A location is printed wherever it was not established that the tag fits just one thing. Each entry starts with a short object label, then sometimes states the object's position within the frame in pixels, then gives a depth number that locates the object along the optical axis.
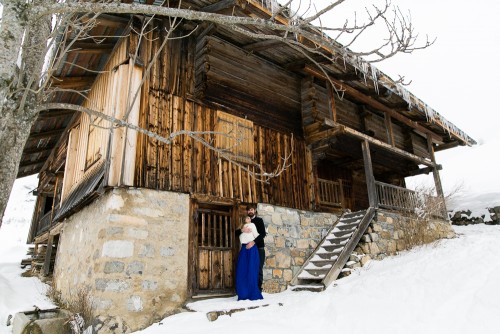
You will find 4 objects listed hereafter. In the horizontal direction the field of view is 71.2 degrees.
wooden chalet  7.04
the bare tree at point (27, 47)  2.89
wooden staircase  7.39
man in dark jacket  7.07
